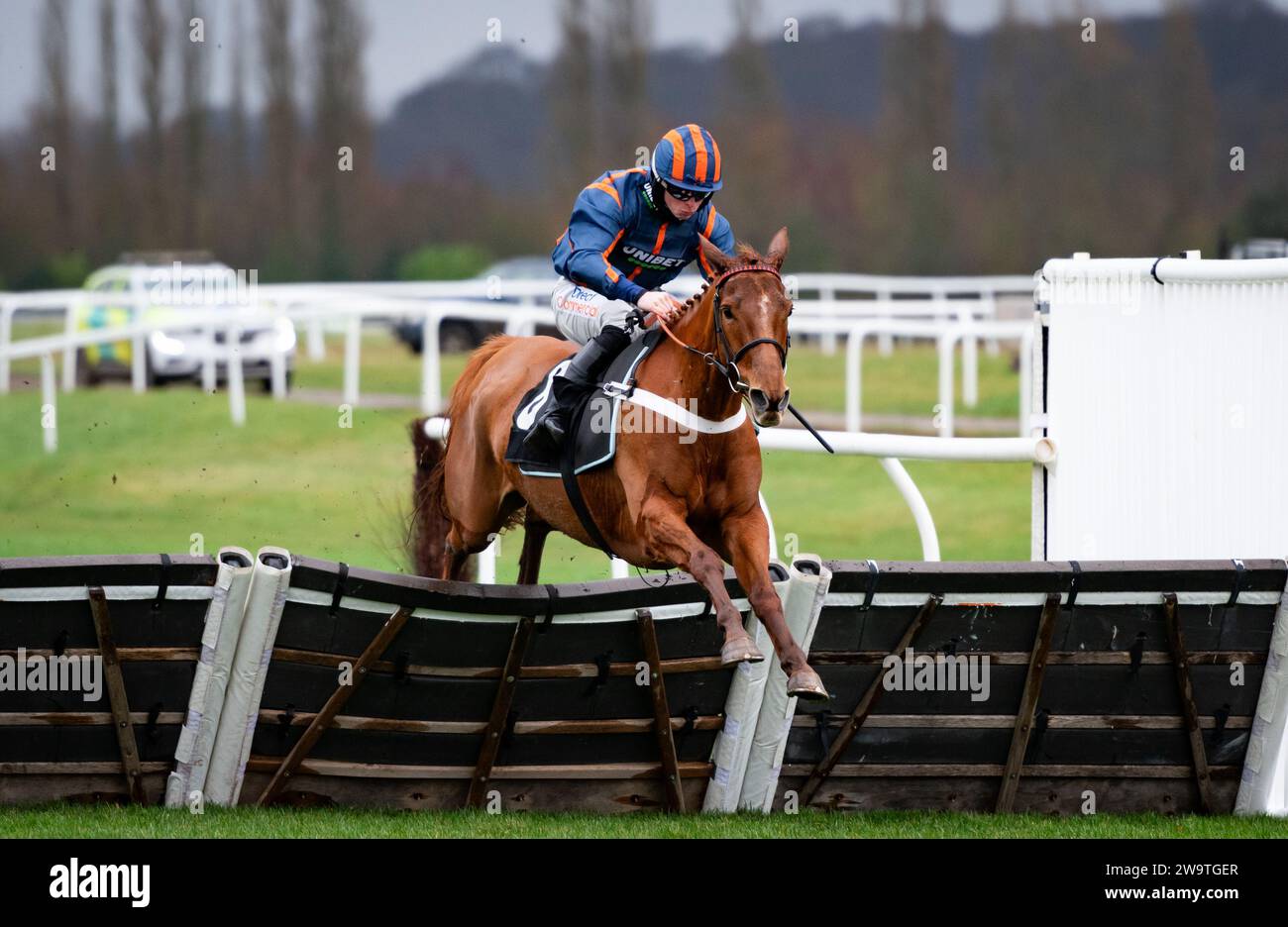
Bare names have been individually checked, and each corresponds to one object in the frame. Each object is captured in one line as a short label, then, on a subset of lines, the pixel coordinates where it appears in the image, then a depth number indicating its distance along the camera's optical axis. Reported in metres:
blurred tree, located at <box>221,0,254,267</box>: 28.11
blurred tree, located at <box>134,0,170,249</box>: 28.30
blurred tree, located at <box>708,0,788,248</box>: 28.27
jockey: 5.90
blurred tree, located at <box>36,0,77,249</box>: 27.23
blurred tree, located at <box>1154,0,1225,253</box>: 23.78
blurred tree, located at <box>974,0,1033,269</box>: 25.28
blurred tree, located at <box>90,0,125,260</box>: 27.95
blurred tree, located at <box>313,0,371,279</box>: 28.91
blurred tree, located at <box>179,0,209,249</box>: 28.39
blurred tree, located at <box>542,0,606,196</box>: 28.41
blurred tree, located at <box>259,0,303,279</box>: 28.75
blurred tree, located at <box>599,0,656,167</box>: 28.61
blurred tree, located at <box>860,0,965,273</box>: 26.58
